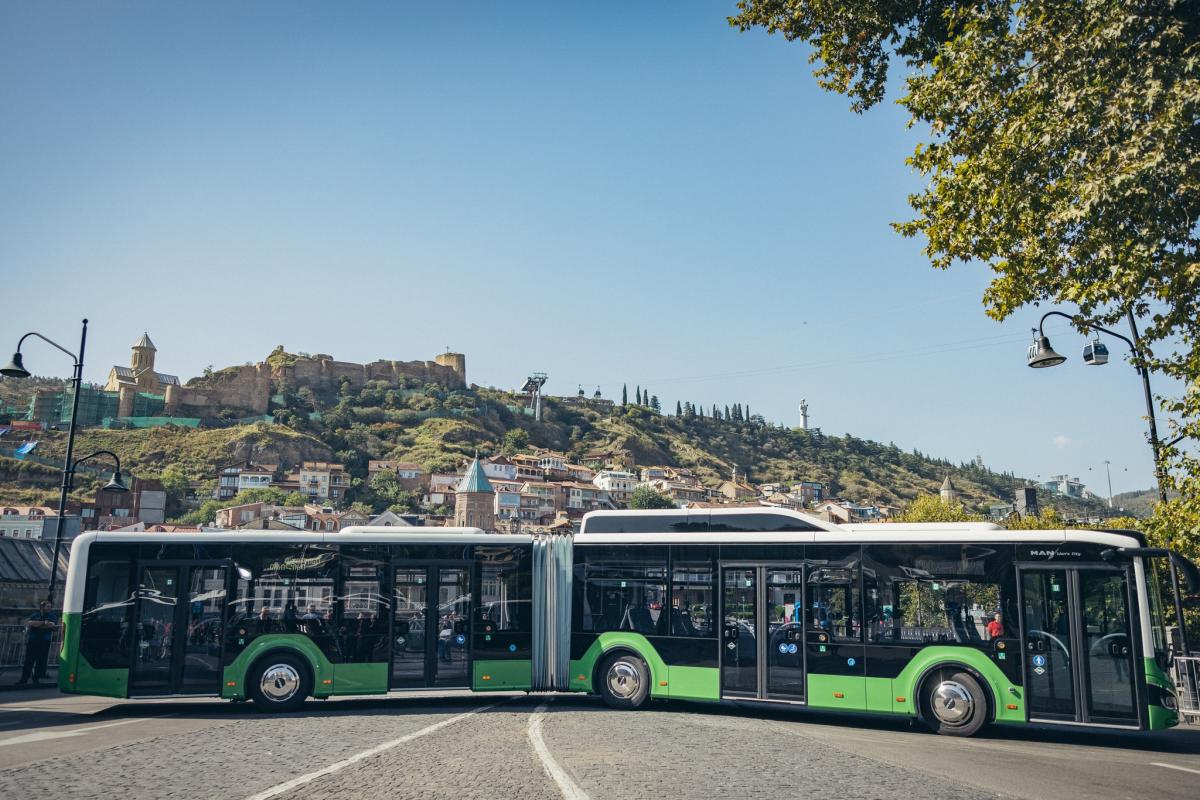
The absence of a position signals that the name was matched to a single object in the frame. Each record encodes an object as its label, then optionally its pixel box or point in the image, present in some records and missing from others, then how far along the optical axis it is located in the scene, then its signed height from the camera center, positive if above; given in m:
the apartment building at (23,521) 89.00 +5.49
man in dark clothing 16.26 -1.11
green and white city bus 11.70 -0.48
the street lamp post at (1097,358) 12.69 +3.60
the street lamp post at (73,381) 17.89 +3.97
